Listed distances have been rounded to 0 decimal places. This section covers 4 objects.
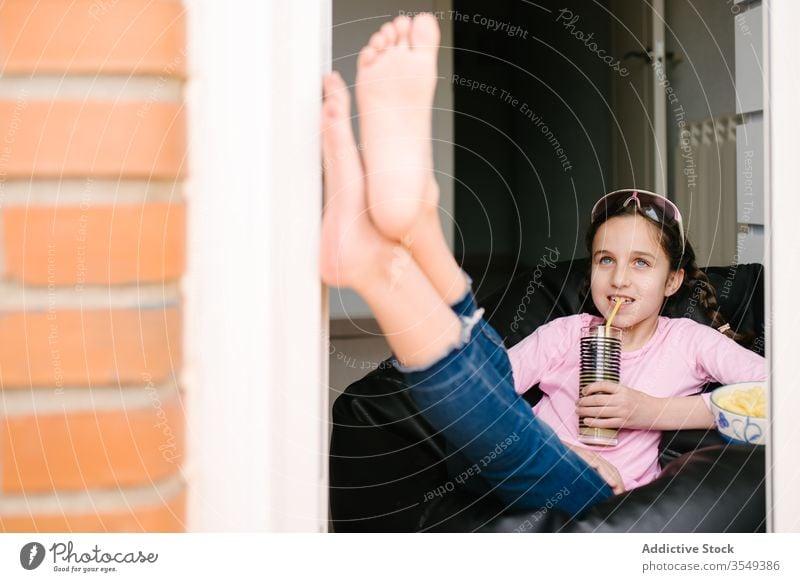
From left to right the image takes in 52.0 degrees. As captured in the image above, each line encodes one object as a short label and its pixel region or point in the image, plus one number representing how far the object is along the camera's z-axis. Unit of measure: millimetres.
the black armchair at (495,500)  895
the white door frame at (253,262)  641
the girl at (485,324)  747
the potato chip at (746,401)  1046
